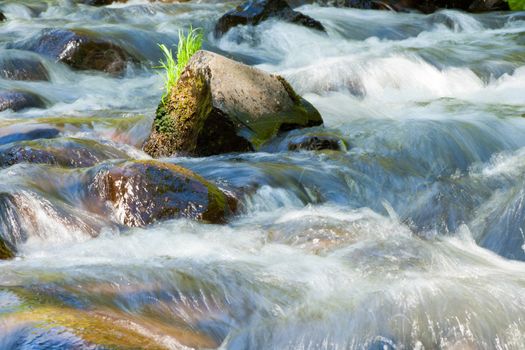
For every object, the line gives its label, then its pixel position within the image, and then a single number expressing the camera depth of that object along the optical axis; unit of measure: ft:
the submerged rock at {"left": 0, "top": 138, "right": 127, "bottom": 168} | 42.22
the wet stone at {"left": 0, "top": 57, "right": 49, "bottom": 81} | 69.00
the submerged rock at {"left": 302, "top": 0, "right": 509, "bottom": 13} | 107.55
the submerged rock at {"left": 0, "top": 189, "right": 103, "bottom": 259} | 32.07
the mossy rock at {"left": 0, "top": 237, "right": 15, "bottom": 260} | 30.04
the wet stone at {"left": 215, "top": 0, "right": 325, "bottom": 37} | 88.43
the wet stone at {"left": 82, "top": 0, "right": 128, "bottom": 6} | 116.06
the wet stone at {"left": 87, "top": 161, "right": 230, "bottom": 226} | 35.86
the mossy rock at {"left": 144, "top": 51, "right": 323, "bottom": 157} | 47.88
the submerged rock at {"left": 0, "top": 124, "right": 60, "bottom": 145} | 48.96
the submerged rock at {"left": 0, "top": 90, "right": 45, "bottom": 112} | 60.13
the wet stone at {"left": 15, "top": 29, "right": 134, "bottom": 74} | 73.77
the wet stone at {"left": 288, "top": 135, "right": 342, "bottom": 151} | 48.03
